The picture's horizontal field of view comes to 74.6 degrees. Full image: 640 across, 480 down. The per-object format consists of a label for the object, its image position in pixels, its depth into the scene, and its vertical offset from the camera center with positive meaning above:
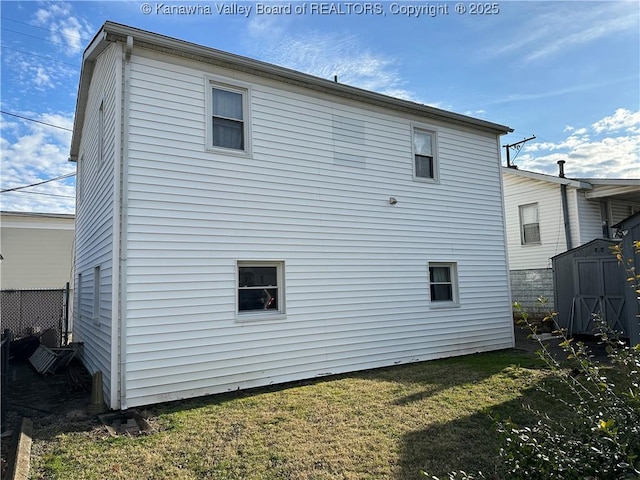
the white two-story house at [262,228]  6.32 +0.97
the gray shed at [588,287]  10.96 -0.39
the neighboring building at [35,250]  16.33 +1.42
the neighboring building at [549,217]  14.14 +2.00
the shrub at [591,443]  2.23 -1.00
